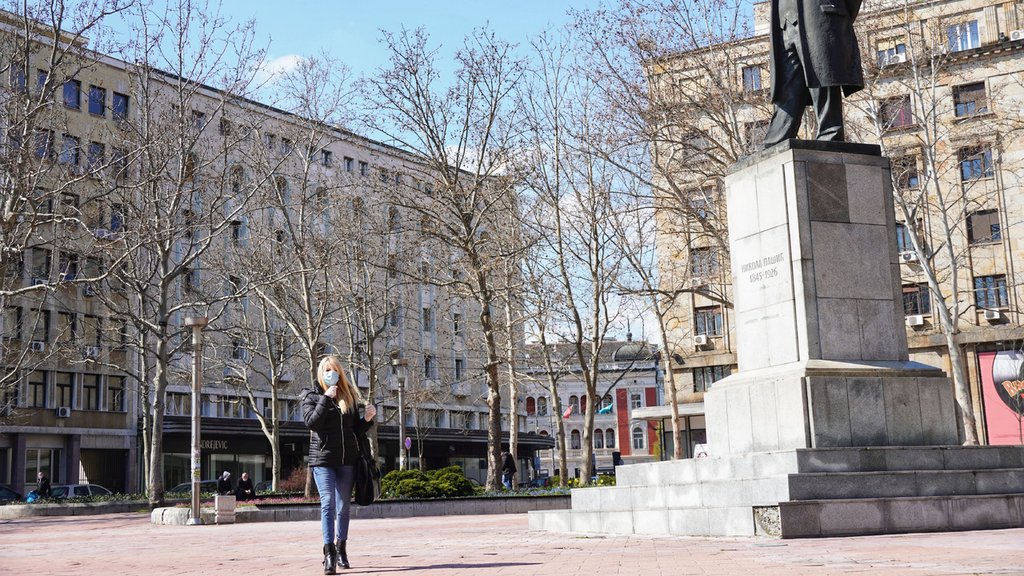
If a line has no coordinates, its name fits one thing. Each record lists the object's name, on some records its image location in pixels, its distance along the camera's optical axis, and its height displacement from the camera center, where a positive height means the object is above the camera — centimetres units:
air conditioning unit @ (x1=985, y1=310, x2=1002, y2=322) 4038 +470
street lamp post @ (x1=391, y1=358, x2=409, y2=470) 3688 +278
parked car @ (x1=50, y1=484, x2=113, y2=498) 3894 -43
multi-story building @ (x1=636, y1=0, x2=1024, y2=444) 3953 +886
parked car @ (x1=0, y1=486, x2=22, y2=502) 3894 -51
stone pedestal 1127 +142
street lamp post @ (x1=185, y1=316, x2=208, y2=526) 2284 +163
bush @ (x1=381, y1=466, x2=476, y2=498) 2628 -51
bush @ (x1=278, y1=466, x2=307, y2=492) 4178 -49
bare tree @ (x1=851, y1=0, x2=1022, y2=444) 3712 +1083
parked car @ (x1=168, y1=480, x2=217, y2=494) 4277 -53
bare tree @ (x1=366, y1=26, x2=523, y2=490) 2825 +813
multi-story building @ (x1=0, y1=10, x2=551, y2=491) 3030 +653
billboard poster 3947 +180
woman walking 902 +22
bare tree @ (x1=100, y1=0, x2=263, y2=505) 2914 +802
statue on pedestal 1262 +448
